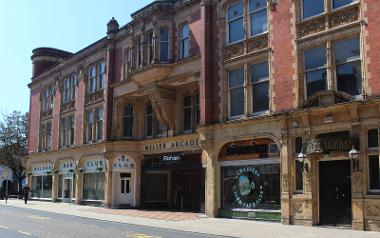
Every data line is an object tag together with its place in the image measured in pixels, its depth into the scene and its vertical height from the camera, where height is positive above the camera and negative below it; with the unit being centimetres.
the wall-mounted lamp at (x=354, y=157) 1853 +51
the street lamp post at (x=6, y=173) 5652 -58
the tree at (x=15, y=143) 5959 +327
